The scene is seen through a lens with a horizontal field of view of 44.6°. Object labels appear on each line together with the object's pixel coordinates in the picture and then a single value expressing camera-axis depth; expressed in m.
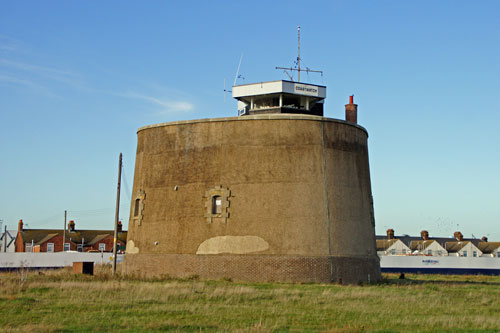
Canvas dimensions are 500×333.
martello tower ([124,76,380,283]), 29.73
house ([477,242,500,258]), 93.39
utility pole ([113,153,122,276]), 33.19
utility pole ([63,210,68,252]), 67.91
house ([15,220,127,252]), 69.69
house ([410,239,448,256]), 91.38
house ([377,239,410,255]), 92.50
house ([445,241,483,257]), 91.81
